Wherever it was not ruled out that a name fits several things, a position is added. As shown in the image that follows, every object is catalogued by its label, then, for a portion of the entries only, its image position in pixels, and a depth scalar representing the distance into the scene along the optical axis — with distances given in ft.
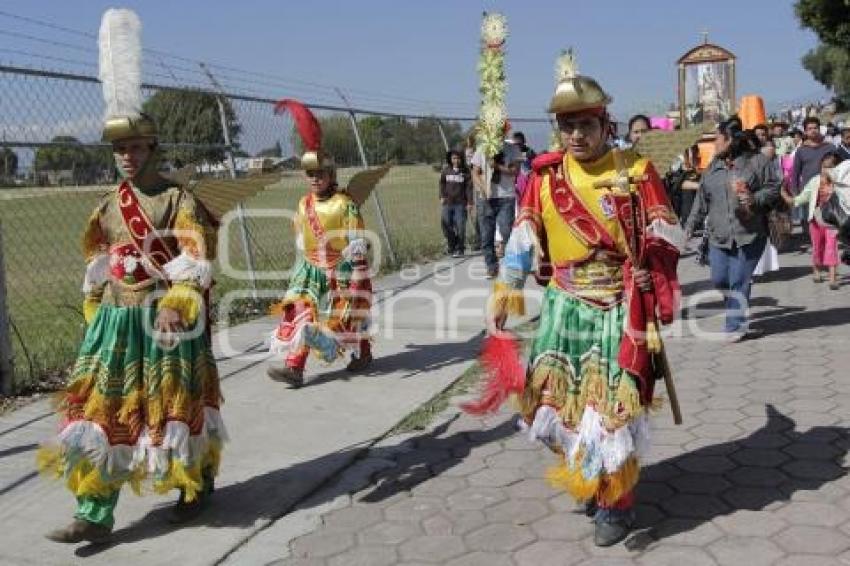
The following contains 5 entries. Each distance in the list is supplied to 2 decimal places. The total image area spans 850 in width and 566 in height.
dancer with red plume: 21.21
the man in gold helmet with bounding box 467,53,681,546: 11.98
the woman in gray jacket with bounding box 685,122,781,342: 23.73
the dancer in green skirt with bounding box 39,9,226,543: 12.64
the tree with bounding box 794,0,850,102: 98.78
